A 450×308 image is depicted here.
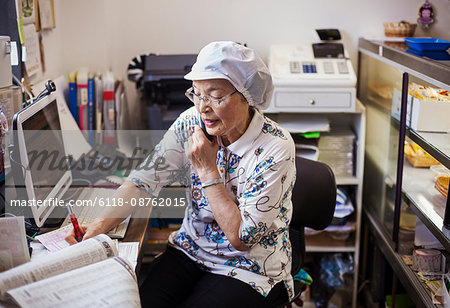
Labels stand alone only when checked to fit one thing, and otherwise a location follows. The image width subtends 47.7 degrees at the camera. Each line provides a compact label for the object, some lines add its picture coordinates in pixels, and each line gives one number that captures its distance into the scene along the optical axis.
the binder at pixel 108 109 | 2.61
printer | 2.60
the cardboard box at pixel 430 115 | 1.84
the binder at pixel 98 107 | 2.60
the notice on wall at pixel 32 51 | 2.25
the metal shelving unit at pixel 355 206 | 2.62
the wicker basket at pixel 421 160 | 2.02
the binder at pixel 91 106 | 2.59
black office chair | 1.89
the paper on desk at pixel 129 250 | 1.48
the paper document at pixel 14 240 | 1.24
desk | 1.58
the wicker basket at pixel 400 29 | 2.74
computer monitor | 1.48
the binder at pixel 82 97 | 2.58
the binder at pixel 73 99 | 2.58
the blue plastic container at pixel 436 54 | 1.89
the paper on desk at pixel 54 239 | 1.50
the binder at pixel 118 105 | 2.64
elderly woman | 1.56
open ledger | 1.04
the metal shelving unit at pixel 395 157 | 1.83
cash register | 2.55
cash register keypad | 2.61
